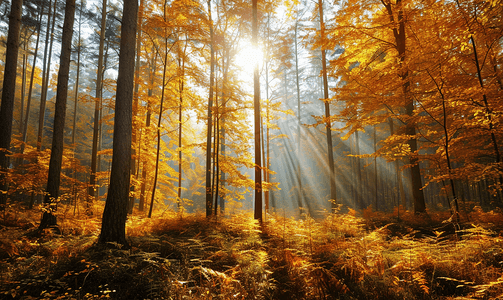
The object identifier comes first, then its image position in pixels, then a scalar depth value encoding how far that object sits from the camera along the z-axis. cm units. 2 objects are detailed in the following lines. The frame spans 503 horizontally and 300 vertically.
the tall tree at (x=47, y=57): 1366
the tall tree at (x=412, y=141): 882
